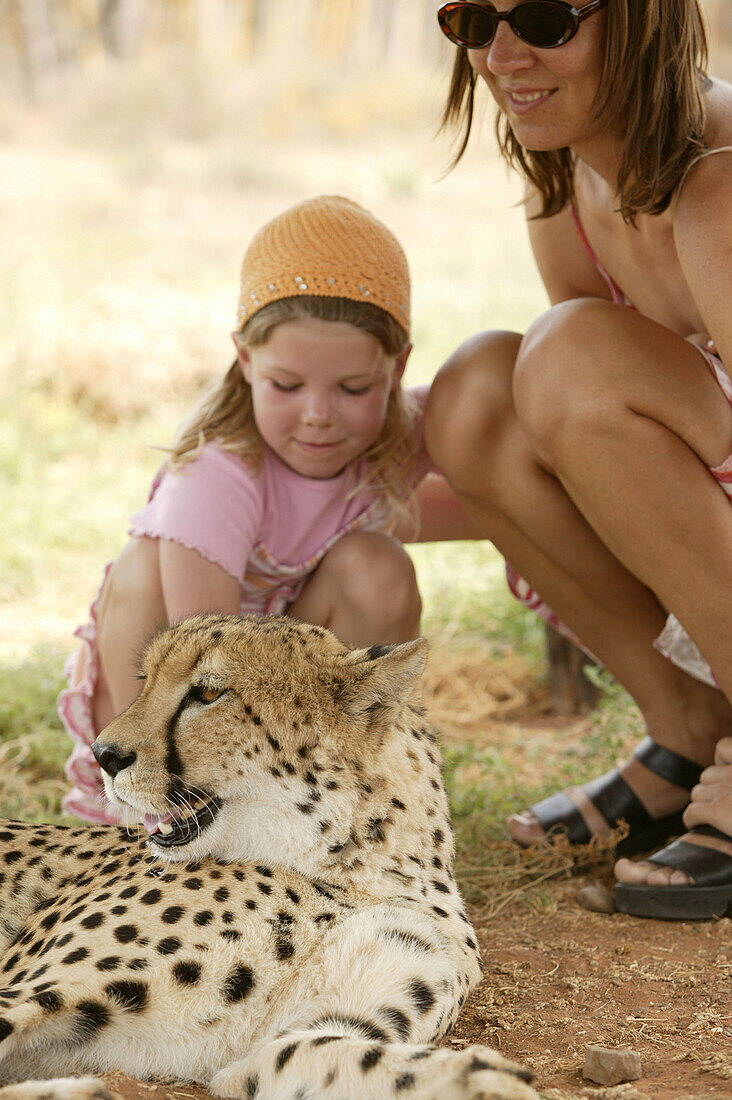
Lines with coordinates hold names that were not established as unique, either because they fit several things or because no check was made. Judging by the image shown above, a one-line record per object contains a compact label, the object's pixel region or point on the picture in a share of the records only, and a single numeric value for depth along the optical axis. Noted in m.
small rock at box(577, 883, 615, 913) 2.42
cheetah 2.09
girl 2.50
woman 2.35
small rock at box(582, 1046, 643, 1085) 2.11
